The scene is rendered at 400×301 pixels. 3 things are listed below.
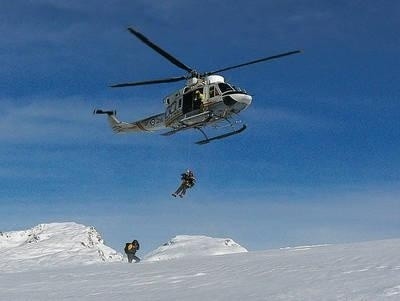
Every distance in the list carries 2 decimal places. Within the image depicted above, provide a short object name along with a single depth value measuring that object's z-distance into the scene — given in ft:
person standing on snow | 87.40
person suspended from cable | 90.79
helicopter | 93.15
